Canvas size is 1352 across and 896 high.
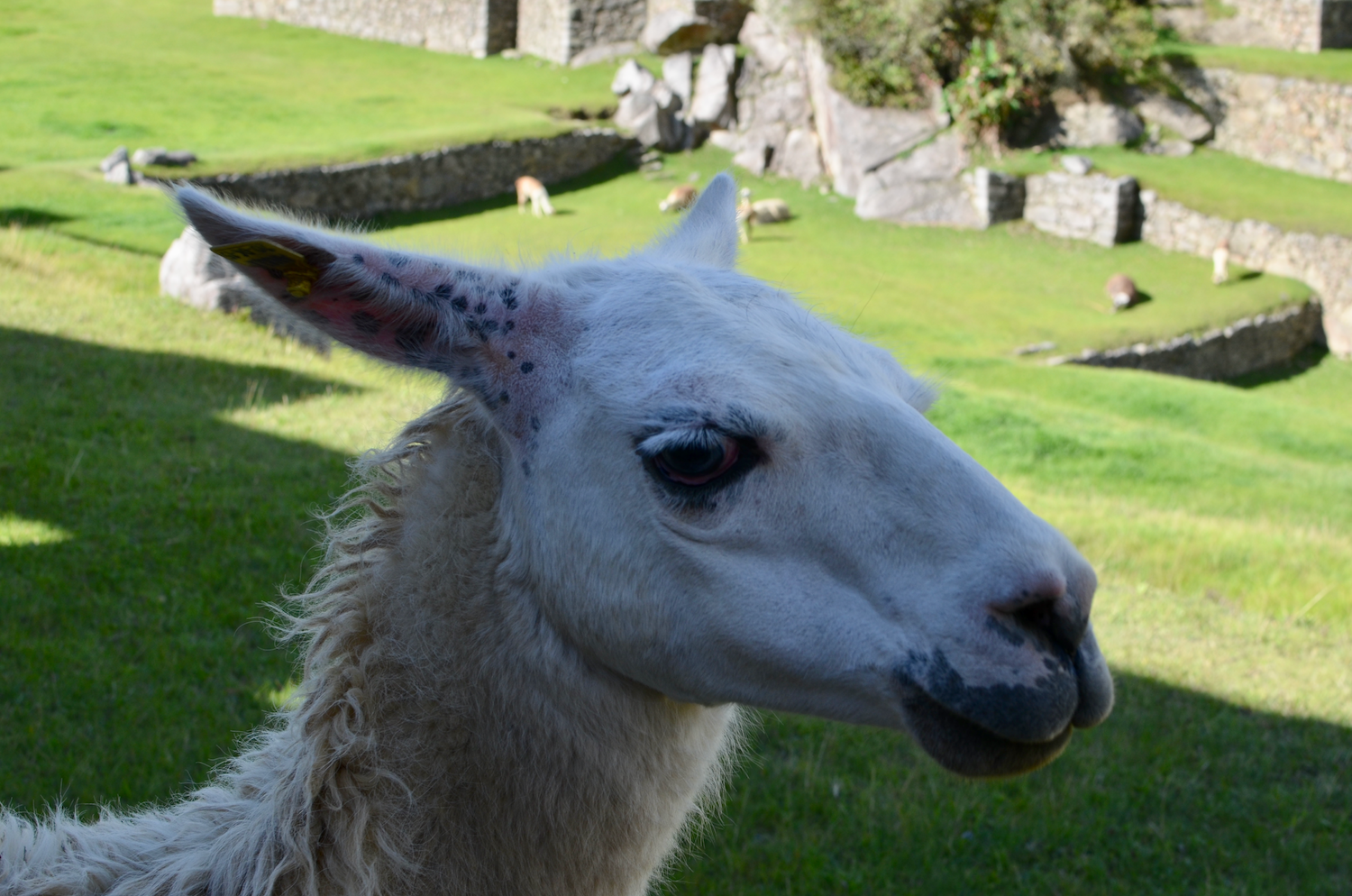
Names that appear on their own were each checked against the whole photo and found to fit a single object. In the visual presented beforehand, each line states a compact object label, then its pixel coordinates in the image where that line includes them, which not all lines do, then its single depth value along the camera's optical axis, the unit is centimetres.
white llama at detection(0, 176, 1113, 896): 163
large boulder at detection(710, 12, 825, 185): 2908
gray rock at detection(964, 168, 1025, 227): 2543
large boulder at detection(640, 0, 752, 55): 3139
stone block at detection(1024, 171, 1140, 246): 2445
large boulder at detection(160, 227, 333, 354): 1084
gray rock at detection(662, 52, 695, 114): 3033
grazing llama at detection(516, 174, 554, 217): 2308
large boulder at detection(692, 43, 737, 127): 2970
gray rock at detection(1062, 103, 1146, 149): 2741
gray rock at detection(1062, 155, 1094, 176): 2544
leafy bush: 2691
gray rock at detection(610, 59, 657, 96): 2914
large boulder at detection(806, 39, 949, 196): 2734
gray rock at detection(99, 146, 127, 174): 1767
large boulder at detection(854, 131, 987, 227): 2608
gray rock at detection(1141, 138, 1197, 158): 2773
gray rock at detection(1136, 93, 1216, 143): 2806
